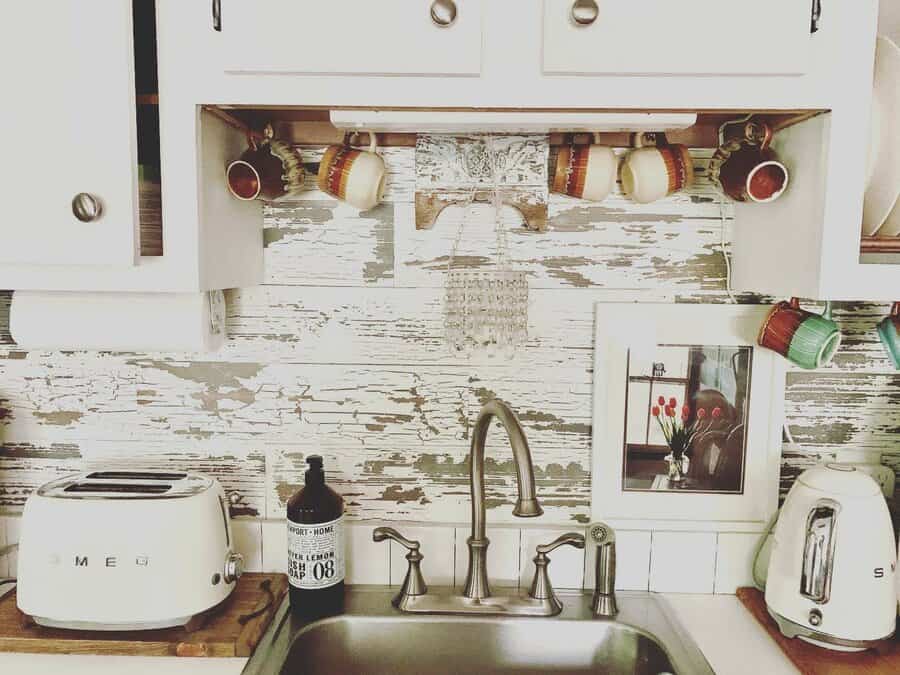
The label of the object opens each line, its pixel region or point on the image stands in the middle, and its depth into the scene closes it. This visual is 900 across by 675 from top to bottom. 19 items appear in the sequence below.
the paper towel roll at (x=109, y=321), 1.12
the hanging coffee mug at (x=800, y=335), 1.13
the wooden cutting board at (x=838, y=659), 1.06
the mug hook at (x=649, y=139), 1.20
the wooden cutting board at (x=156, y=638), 1.10
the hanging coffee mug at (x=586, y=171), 1.17
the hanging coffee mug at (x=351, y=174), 1.17
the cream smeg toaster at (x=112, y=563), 1.12
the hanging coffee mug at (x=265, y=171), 1.11
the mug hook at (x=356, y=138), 1.22
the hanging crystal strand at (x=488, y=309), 1.22
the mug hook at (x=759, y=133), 1.09
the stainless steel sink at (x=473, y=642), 1.22
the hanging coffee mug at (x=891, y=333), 1.19
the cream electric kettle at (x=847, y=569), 1.09
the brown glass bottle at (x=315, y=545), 1.21
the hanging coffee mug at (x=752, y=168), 1.04
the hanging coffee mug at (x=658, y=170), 1.16
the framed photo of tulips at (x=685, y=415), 1.29
